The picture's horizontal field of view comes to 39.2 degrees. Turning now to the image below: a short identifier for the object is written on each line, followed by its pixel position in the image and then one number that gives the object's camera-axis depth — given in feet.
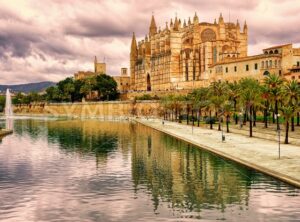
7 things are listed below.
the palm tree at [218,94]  205.77
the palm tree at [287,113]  140.15
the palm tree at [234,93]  216.74
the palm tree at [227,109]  198.87
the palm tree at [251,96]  193.47
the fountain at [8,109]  530.02
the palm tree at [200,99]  254.88
